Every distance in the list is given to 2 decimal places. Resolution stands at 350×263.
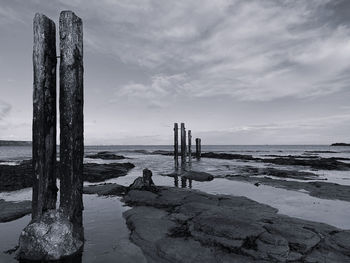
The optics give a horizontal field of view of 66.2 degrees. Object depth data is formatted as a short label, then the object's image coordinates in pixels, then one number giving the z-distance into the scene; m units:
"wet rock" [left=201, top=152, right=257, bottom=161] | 38.34
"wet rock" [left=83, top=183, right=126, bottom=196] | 10.71
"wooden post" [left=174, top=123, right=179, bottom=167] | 24.72
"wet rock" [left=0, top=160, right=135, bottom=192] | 13.00
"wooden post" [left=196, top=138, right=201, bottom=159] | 38.41
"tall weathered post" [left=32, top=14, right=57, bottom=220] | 5.23
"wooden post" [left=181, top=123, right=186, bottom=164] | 27.84
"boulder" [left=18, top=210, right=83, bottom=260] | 4.54
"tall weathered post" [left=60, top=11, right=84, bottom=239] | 5.21
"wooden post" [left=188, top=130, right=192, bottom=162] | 32.53
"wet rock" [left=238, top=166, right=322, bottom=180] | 17.48
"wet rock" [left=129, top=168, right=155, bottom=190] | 10.77
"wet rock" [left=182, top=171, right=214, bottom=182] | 15.88
